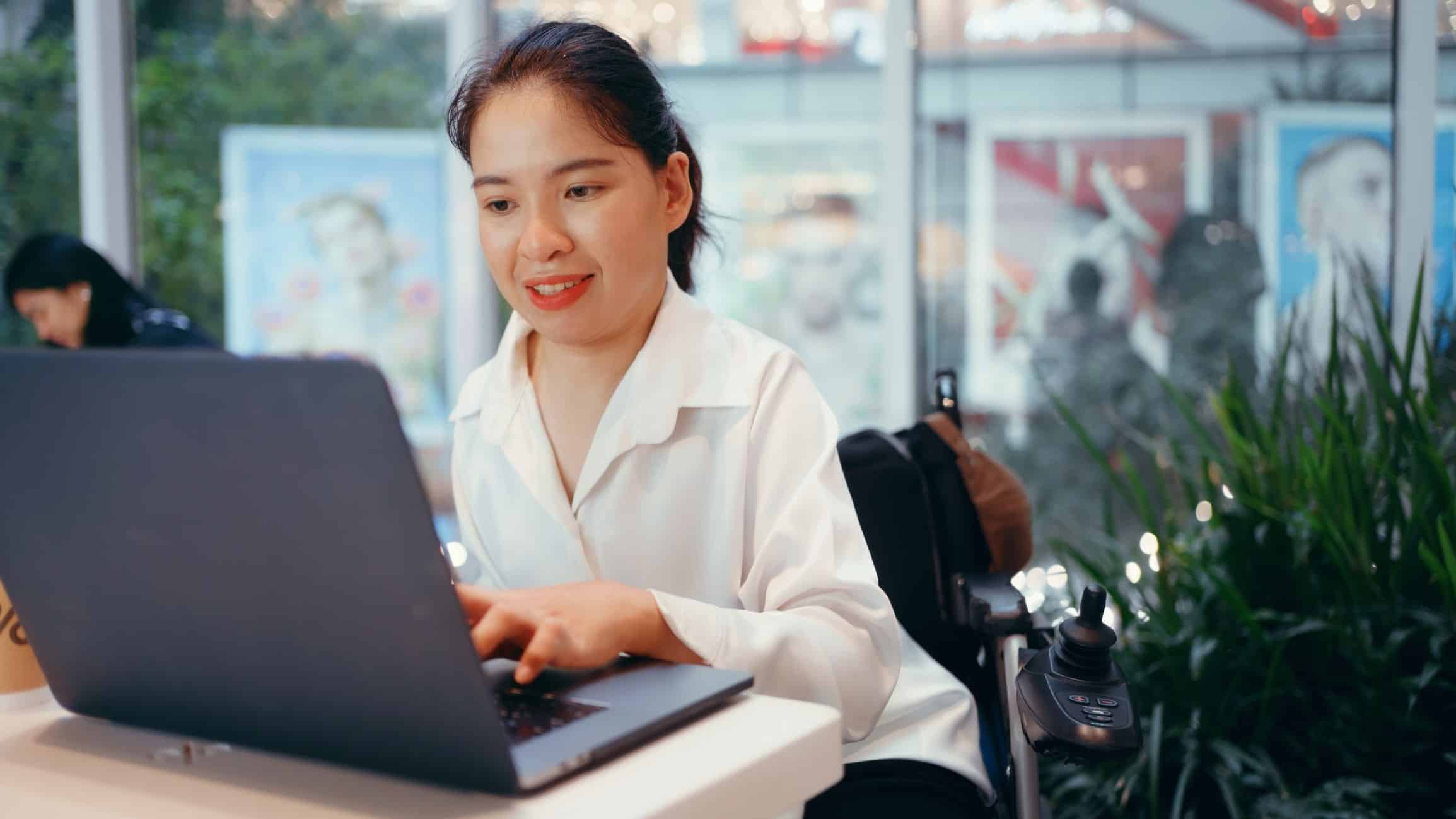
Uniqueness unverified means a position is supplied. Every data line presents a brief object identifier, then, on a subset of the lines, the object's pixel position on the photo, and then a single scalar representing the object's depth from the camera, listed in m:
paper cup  0.90
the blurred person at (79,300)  3.21
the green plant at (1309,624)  1.95
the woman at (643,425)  1.04
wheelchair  1.42
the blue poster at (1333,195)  2.98
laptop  0.57
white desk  0.61
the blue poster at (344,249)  3.92
